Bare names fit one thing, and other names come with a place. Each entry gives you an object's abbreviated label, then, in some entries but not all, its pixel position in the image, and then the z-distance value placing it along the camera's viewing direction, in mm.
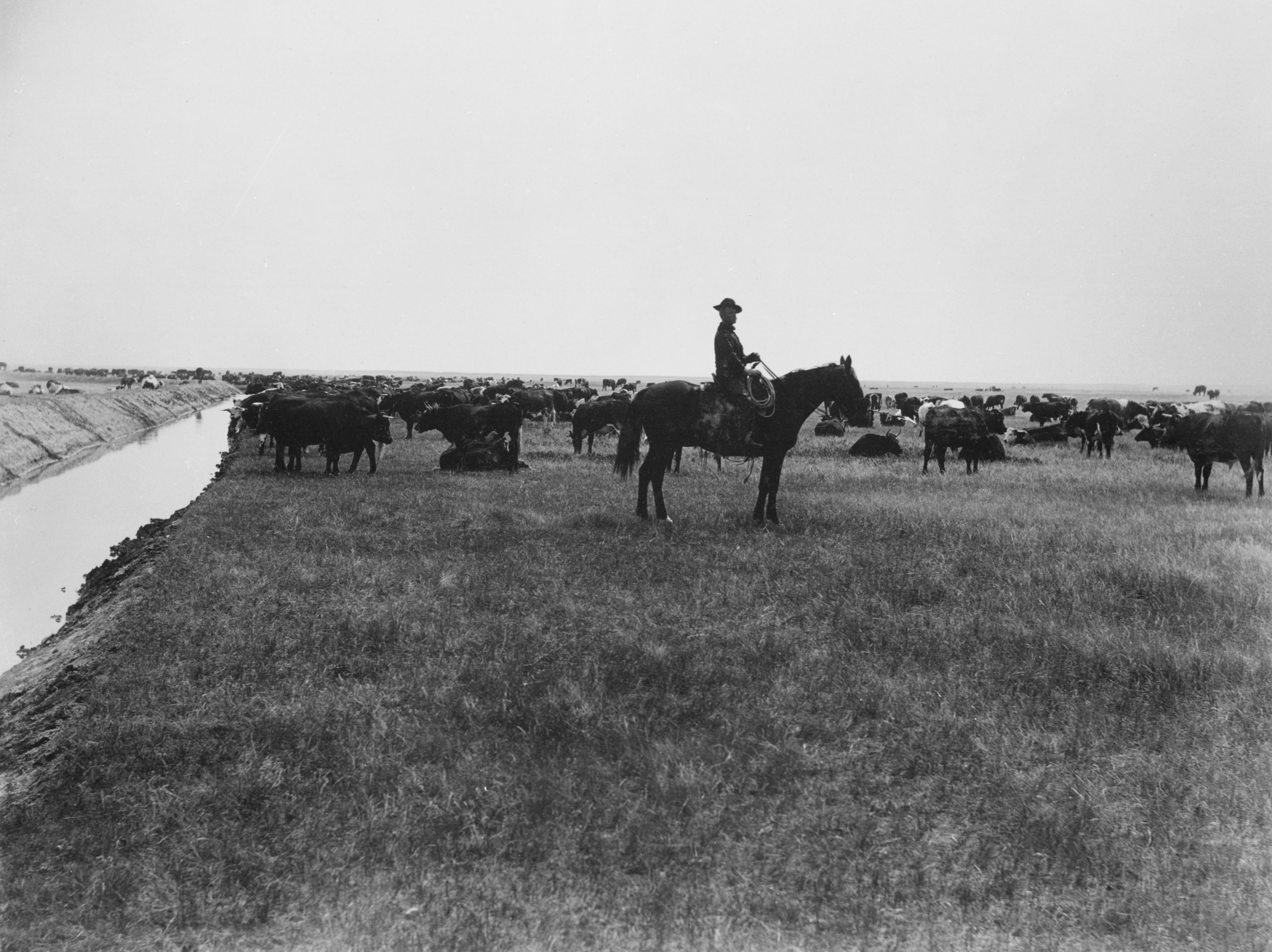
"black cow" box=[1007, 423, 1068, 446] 34906
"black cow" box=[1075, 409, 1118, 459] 27906
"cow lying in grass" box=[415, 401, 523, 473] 22062
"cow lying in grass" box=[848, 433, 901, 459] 27188
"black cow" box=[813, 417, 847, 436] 34750
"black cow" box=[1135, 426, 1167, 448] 30828
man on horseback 12617
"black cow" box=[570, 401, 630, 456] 26828
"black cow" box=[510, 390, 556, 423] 38469
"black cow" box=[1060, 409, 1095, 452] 32125
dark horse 12922
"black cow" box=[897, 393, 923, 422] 50250
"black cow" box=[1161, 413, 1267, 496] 16031
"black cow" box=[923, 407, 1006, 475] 22891
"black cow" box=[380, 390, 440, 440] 34469
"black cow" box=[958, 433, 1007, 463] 25781
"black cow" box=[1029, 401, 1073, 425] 49125
